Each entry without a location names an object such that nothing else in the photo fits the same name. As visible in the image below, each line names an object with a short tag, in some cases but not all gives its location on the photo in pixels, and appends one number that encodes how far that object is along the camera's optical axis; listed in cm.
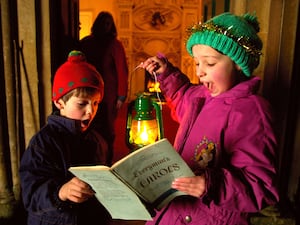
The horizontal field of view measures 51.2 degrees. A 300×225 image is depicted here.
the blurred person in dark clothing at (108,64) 282
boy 103
